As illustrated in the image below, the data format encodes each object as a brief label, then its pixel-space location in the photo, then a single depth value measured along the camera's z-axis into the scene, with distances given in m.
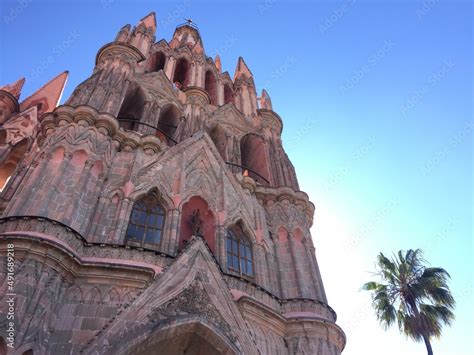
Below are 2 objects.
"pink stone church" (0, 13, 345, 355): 9.74
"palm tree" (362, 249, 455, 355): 18.67
